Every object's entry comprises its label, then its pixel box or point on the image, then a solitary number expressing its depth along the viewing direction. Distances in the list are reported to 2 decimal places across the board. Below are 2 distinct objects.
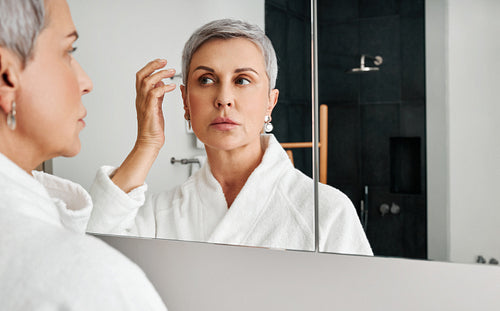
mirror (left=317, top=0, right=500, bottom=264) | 0.75
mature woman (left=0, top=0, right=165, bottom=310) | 0.40
